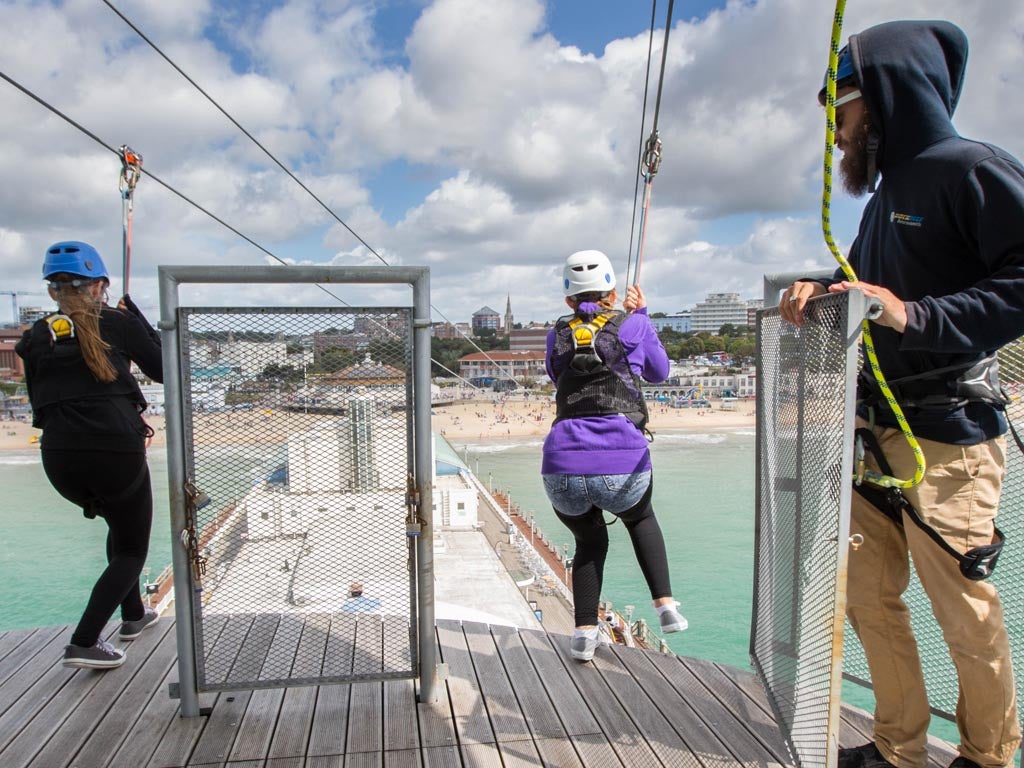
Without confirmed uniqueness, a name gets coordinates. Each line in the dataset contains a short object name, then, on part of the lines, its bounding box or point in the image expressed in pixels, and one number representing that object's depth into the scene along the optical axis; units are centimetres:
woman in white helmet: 262
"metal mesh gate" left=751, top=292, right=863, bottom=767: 163
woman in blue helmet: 259
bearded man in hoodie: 152
